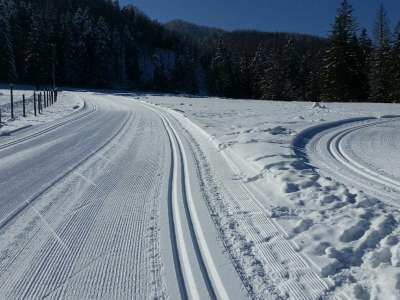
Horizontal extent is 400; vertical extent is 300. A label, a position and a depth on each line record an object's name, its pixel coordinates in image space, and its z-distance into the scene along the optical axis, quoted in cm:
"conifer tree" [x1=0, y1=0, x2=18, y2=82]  6431
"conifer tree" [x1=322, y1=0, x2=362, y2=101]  4359
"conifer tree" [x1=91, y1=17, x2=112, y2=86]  7388
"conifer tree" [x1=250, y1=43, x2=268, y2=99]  7325
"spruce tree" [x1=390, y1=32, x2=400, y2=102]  4294
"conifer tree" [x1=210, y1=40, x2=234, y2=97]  7700
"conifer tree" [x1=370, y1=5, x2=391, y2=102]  4572
